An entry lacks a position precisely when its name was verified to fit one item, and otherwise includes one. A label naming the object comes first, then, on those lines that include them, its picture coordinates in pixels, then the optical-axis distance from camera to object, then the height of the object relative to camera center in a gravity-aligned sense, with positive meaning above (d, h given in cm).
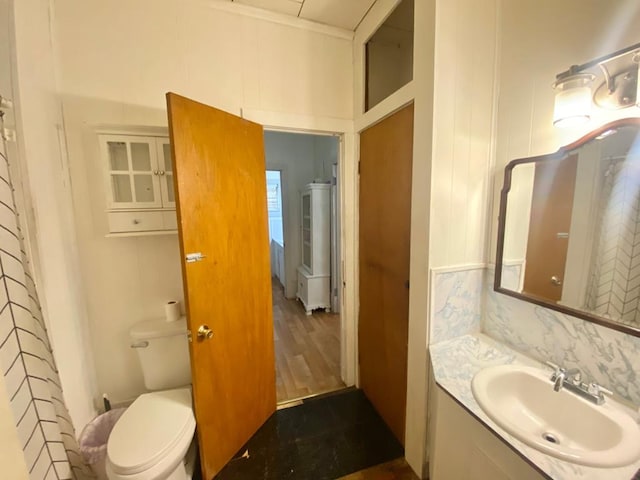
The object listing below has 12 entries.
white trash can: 129 -120
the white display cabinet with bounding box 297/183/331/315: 333 -53
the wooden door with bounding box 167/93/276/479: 124 -33
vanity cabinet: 82 -87
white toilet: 110 -103
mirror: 89 -10
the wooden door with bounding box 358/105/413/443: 145 -33
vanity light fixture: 86 +41
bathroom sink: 73 -72
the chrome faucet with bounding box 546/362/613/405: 90 -65
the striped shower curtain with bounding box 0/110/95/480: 67 -40
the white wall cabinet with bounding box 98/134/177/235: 142 +15
